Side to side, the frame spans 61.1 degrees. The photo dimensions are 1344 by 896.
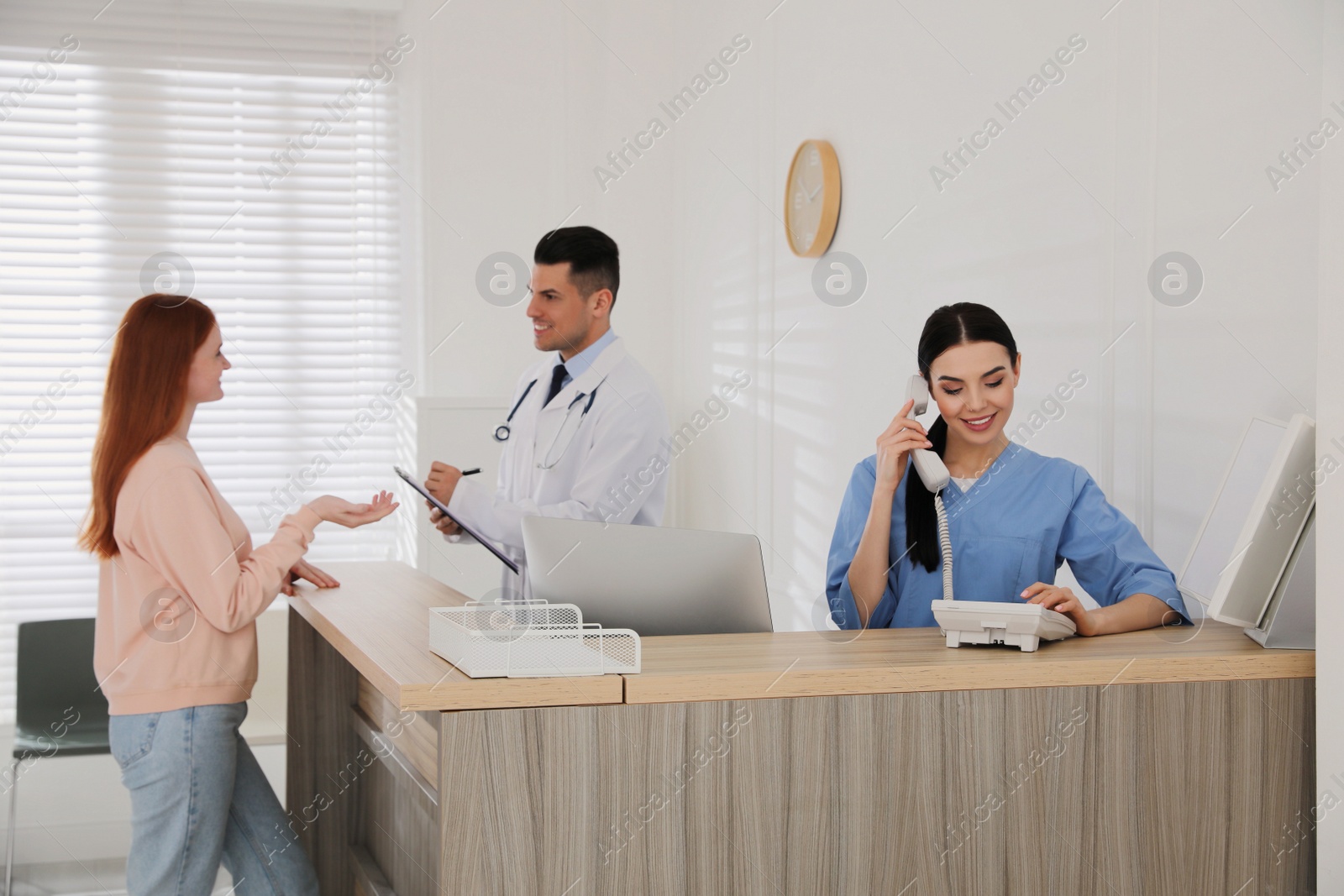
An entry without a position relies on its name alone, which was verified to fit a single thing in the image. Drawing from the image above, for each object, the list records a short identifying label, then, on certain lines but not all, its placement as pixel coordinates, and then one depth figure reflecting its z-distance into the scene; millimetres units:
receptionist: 1986
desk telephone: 1647
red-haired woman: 2119
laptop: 1773
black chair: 3240
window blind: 4492
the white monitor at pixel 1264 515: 1680
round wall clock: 3496
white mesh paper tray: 1439
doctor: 2822
